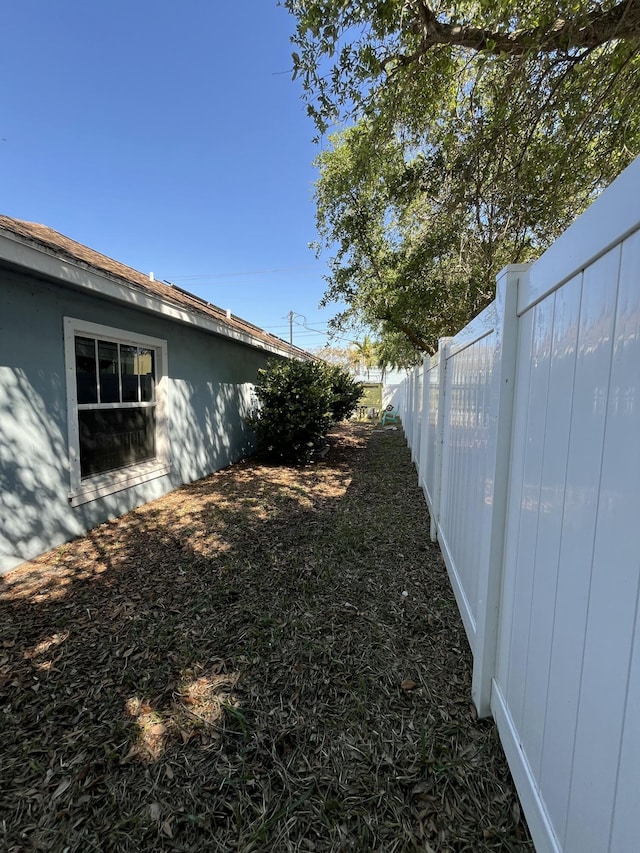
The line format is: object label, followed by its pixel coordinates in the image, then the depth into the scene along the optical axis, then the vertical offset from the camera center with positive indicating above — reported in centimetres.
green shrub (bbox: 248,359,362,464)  768 -35
